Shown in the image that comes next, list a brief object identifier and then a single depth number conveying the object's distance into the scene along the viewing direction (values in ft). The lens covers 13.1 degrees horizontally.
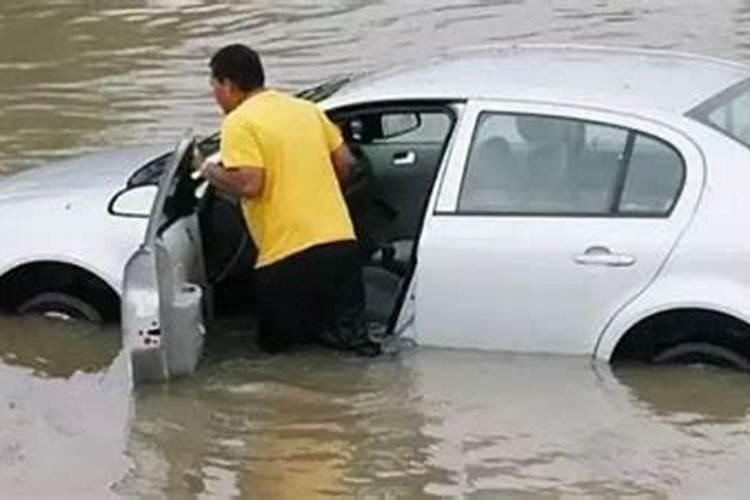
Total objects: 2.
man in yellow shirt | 47.18
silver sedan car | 45.30
